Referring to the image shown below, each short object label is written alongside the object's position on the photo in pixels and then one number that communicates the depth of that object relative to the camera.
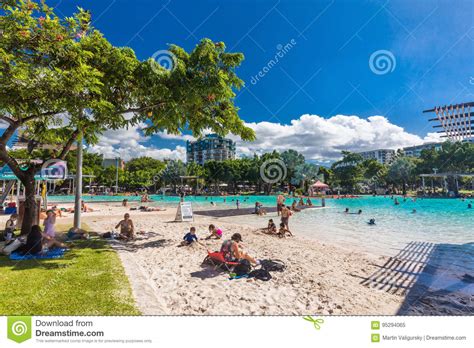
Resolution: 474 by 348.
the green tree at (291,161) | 69.06
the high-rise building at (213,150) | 149.12
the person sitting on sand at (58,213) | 16.84
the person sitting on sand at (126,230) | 9.64
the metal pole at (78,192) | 9.96
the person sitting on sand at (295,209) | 24.93
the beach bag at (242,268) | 5.86
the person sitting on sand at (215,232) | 10.20
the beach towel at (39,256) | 6.17
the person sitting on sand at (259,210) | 20.91
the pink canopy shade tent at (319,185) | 46.99
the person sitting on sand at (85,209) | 21.54
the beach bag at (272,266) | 6.29
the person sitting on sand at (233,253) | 6.23
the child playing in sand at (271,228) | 12.17
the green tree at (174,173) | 72.12
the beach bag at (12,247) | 6.43
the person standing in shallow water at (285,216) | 11.93
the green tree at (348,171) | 72.31
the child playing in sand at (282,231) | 11.53
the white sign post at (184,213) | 15.56
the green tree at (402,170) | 66.07
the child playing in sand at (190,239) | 8.89
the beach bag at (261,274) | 5.59
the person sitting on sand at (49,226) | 7.73
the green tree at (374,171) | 73.62
